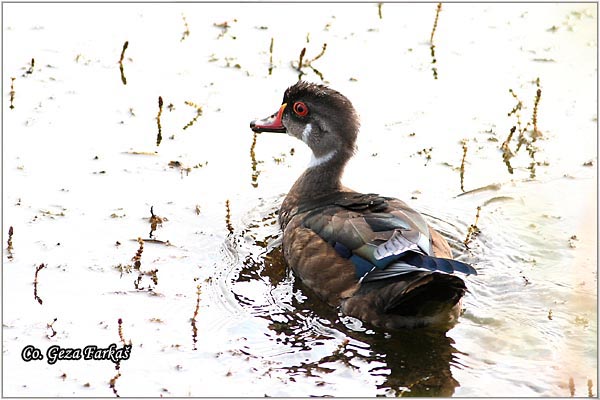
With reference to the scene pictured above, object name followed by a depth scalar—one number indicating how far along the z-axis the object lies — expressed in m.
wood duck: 13.13
